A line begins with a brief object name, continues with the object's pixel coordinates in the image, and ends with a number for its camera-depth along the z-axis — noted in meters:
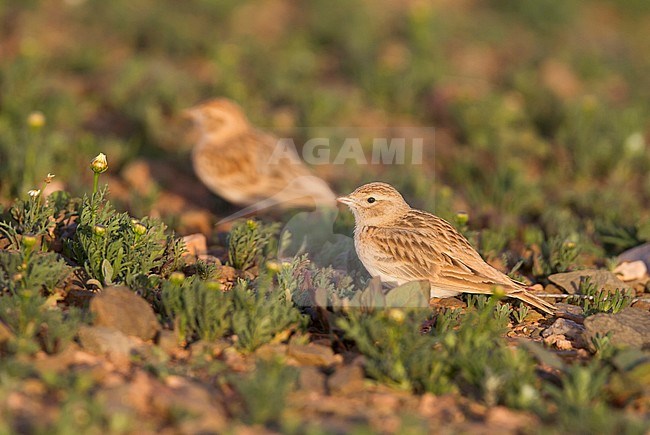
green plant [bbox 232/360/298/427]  8.59
